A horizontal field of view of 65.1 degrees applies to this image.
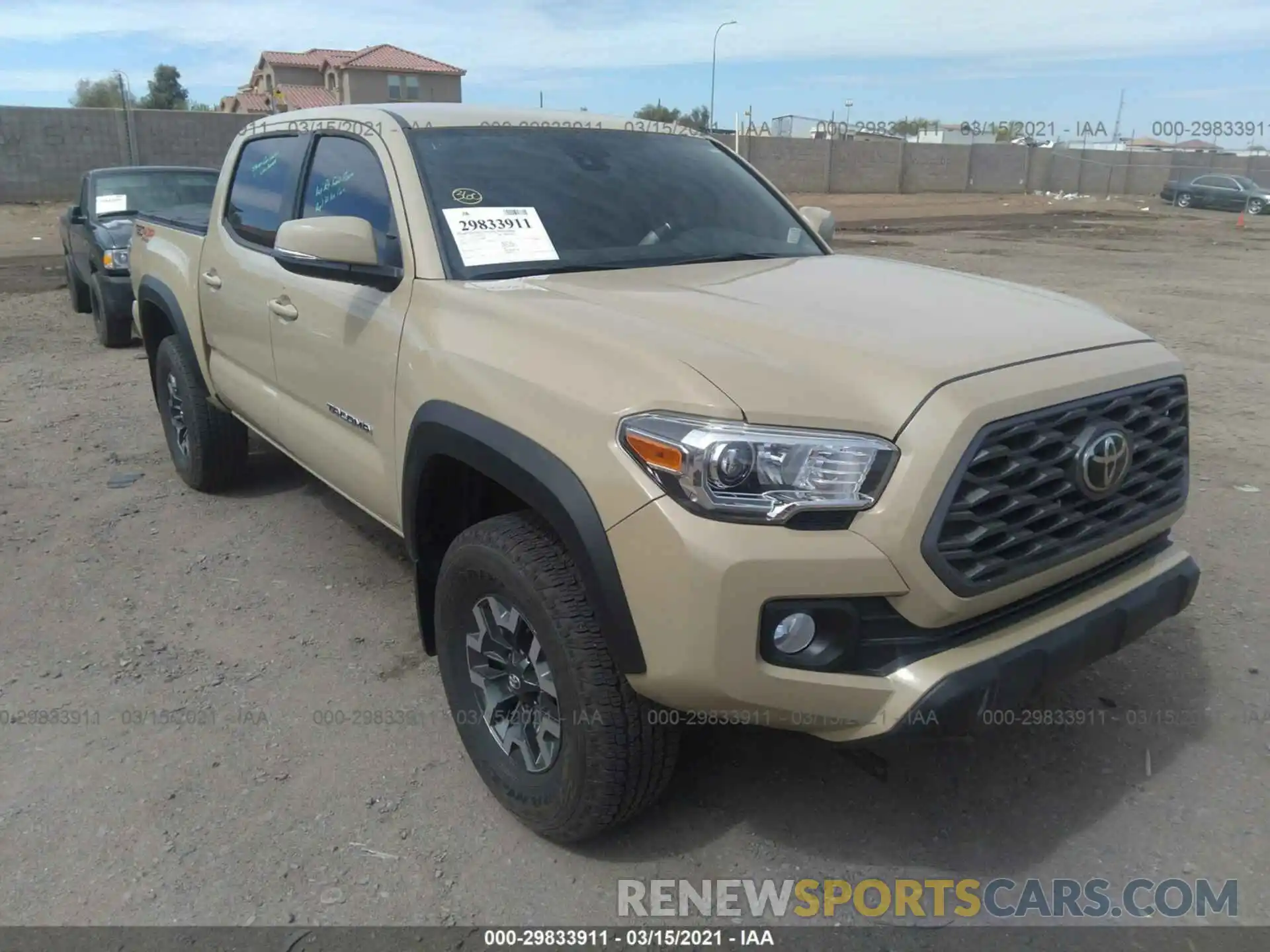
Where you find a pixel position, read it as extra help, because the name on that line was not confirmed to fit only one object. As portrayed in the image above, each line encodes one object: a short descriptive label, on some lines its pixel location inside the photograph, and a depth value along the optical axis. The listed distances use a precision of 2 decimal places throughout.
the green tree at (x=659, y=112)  44.78
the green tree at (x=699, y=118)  45.43
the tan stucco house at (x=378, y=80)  54.75
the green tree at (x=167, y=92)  71.41
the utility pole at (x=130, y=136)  28.27
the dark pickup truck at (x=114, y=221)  8.97
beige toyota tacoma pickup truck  2.06
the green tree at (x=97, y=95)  65.69
